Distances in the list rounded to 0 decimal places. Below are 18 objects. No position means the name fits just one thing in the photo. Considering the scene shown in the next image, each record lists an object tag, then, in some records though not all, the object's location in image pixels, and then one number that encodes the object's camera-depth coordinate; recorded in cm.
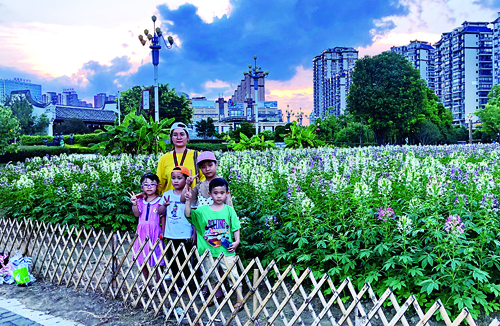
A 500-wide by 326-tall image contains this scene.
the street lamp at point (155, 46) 2288
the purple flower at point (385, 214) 414
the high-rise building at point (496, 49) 9738
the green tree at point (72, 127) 6419
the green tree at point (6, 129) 2003
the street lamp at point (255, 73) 3262
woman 519
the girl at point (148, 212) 511
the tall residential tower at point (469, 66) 10388
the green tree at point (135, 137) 1527
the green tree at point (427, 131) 5144
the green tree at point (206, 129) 7481
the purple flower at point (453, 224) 361
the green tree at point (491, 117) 5116
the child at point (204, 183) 458
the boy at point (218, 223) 440
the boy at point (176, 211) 490
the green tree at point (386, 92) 4225
